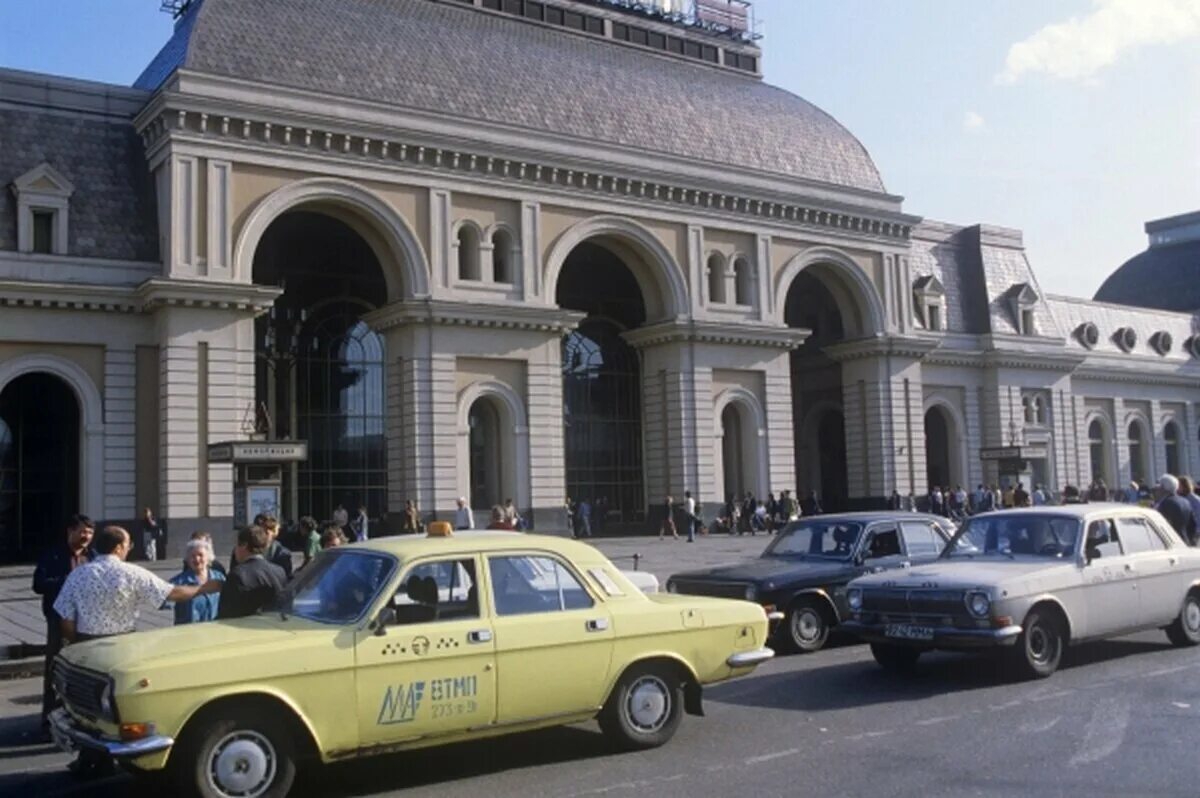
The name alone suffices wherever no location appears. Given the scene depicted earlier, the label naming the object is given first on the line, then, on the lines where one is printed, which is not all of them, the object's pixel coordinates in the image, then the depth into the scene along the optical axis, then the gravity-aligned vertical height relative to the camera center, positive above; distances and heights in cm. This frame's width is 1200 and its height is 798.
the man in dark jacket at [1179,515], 1673 -49
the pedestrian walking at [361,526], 3036 -50
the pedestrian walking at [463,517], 2716 -33
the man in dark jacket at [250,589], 892 -59
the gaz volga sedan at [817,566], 1355 -87
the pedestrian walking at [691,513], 3600 -55
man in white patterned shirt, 867 -57
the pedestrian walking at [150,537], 2919 -58
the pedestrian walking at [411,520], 2507 -33
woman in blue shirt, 966 -55
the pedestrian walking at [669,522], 3753 -81
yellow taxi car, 704 -103
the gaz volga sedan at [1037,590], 1106 -102
